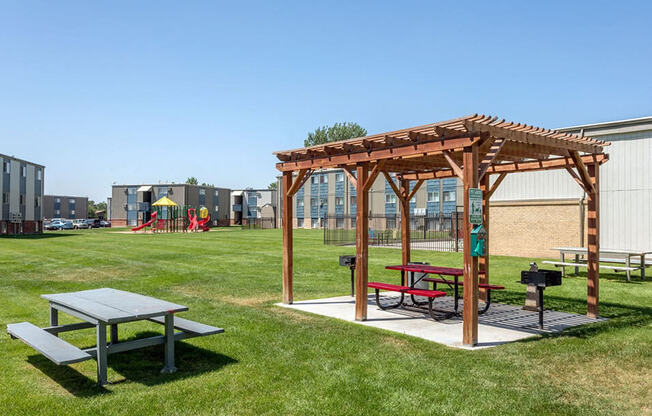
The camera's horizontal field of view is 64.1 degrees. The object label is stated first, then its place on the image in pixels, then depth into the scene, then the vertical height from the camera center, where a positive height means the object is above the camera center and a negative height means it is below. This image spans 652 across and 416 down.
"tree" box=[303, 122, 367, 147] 100.62 +15.42
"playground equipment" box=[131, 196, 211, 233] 60.19 -1.34
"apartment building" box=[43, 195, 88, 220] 112.69 +1.22
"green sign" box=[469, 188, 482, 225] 7.65 +0.09
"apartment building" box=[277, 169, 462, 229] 62.19 +1.61
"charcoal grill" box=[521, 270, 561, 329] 8.73 -1.16
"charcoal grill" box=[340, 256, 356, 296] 11.62 -1.10
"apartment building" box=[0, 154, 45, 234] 52.41 +1.78
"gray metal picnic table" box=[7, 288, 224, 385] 5.90 -1.52
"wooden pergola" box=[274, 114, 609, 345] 7.79 +0.99
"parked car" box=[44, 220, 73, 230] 73.50 -1.82
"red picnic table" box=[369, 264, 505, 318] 9.32 -1.41
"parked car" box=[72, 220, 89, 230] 77.44 -1.76
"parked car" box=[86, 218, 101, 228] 82.42 -1.71
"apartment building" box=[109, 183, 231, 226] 86.94 +2.19
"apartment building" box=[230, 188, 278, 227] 96.38 +1.83
